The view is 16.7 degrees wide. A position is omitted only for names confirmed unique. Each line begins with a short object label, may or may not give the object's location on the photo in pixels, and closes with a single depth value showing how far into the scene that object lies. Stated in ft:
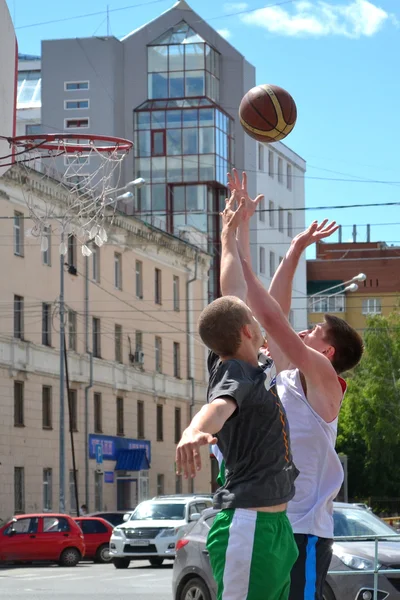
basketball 33.17
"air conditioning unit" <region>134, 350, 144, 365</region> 185.31
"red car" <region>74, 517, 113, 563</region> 126.31
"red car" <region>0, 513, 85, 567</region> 117.08
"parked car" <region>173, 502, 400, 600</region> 46.83
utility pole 138.51
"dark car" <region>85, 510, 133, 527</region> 134.92
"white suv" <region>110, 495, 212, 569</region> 109.60
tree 229.66
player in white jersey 22.29
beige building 150.30
